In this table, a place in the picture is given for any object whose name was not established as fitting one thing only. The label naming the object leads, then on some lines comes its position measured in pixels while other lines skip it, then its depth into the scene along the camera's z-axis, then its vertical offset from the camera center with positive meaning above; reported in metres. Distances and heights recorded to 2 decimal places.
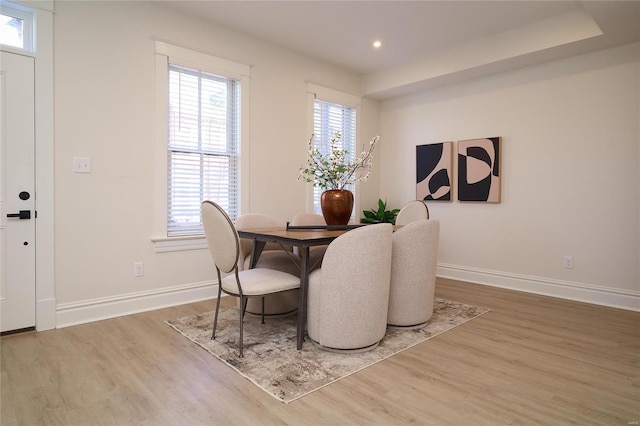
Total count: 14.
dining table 2.31 -0.21
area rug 2.01 -0.92
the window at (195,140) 3.38 +0.64
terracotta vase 3.04 +0.02
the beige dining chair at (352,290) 2.25 -0.51
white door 2.63 +0.07
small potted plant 5.11 -0.11
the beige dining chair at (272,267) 3.06 -0.51
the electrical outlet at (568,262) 3.85 -0.54
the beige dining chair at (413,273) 2.68 -0.47
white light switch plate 2.93 +0.31
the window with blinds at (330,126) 4.80 +1.08
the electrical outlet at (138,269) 3.25 -0.56
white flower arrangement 3.03 +0.31
